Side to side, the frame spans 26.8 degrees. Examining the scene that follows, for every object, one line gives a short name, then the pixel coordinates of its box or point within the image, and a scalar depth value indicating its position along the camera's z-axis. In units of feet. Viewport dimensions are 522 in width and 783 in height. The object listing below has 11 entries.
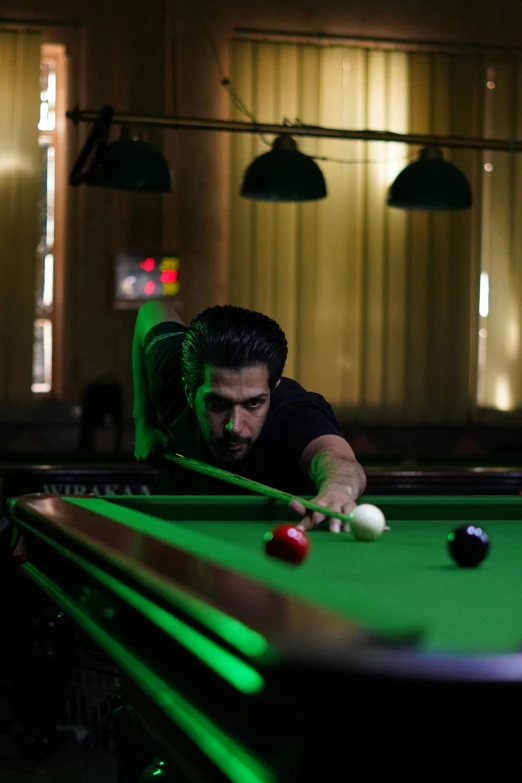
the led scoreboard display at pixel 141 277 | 19.61
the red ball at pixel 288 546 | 4.38
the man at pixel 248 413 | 7.84
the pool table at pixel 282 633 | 2.36
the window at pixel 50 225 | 19.94
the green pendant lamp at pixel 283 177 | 14.47
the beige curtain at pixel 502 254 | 21.29
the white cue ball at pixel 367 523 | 5.50
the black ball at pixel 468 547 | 4.55
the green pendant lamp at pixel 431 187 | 14.79
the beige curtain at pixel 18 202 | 19.33
